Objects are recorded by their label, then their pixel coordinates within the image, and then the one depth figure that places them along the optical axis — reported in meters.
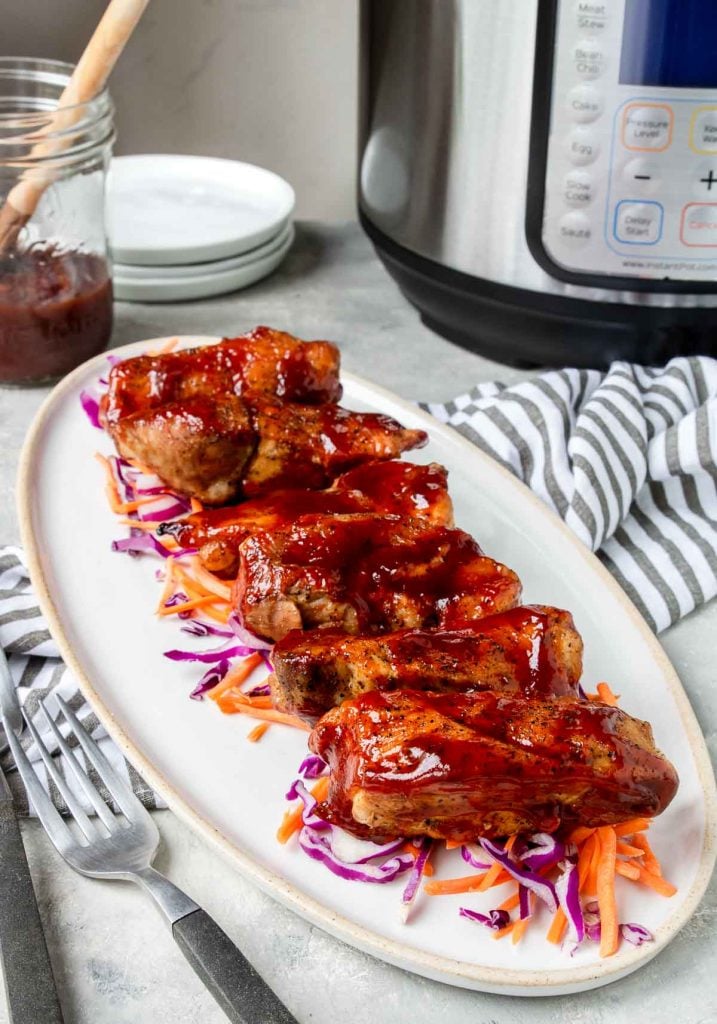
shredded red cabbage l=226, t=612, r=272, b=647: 0.84
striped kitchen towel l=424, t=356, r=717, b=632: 0.93
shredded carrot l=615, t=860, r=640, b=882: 0.76
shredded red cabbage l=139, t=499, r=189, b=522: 0.92
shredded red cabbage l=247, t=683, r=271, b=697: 0.83
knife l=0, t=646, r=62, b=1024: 0.72
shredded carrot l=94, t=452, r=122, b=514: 0.92
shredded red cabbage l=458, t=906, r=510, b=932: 0.74
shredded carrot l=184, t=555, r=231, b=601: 0.87
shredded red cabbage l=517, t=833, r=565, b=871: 0.76
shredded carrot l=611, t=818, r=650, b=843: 0.77
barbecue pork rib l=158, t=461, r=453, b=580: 0.87
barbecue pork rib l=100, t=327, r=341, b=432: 0.94
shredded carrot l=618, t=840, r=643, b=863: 0.76
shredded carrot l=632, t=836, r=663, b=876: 0.76
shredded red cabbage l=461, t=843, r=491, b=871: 0.76
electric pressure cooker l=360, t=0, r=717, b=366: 0.94
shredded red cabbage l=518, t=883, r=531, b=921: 0.75
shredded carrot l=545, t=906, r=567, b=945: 0.74
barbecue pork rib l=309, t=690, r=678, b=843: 0.74
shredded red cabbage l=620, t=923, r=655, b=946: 0.74
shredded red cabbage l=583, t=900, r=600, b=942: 0.74
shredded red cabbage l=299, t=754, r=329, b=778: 0.79
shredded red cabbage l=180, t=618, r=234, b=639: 0.86
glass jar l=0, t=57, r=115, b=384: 1.01
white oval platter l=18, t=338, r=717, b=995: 0.74
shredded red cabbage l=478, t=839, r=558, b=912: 0.75
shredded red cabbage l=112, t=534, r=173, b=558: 0.90
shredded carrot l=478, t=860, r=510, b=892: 0.76
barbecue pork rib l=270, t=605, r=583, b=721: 0.78
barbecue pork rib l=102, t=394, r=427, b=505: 0.91
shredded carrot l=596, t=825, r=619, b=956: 0.74
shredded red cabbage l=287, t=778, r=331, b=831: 0.77
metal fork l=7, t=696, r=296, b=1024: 0.72
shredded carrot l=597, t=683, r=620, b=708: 0.82
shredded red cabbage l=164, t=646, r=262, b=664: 0.84
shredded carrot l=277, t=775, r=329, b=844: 0.77
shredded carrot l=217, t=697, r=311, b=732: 0.81
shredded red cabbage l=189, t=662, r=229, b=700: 0.83
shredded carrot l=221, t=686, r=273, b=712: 0.82
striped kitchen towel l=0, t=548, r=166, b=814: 0.81
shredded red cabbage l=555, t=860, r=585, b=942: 0.74
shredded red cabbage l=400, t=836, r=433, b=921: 0.75
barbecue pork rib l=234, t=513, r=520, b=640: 0.83
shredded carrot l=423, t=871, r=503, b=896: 0.75
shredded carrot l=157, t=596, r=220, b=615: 0.86
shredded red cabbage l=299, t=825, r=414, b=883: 0.76
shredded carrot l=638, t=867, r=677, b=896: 0.75
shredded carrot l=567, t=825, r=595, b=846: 0.77
